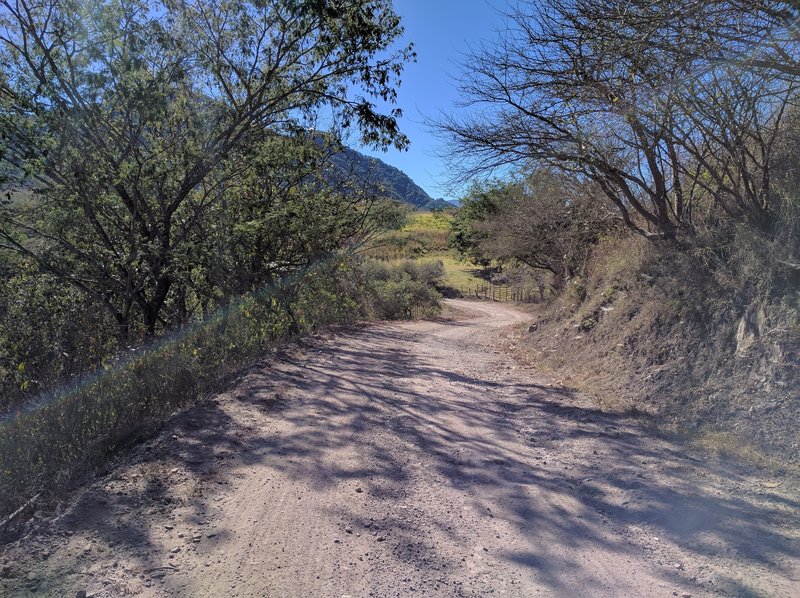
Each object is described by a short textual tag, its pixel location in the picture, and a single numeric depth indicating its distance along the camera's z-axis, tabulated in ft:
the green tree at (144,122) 19.95
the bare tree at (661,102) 17.80
